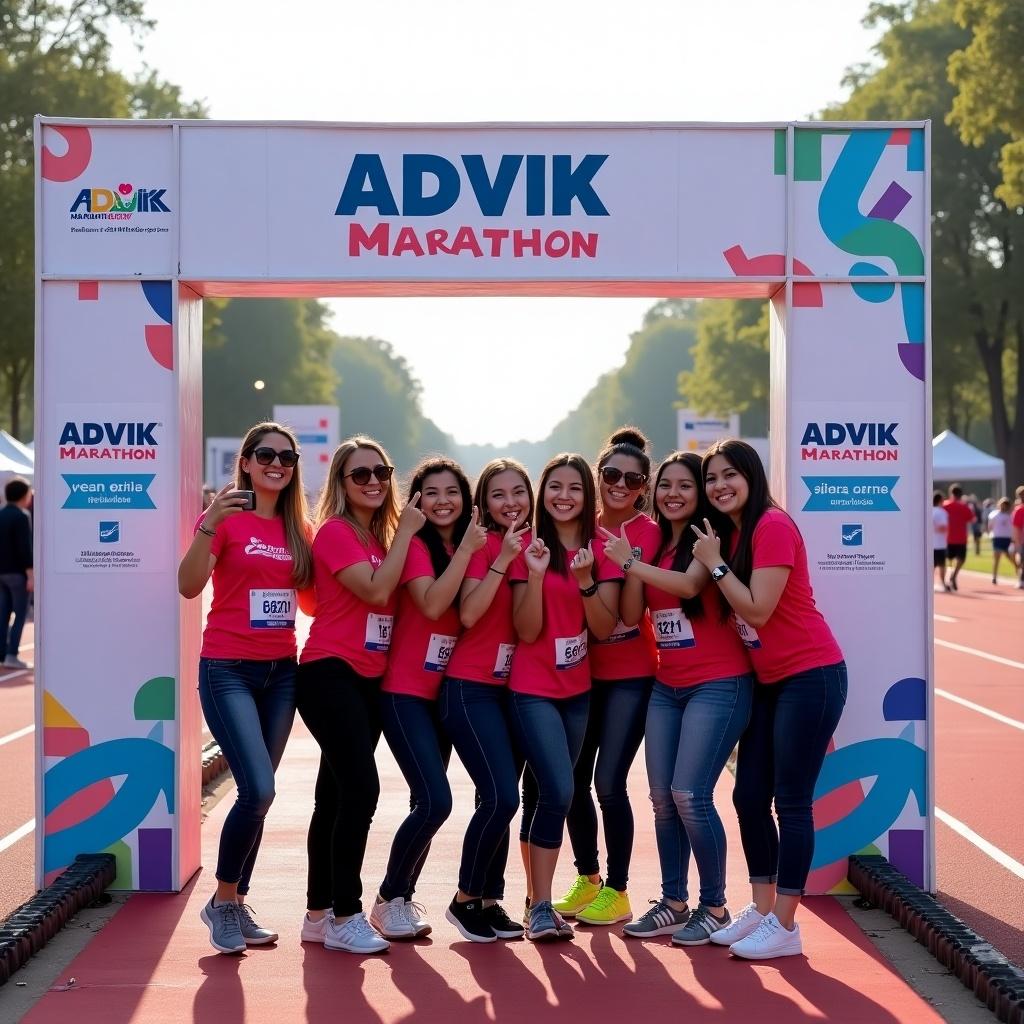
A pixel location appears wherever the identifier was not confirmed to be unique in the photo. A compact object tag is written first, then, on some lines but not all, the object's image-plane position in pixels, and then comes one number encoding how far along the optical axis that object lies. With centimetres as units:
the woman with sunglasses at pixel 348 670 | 627
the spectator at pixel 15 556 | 1731
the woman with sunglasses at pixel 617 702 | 666
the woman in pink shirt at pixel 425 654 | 629
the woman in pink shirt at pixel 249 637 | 633
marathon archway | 743
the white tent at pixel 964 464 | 3919
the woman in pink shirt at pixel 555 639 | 635
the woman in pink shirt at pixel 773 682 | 629
